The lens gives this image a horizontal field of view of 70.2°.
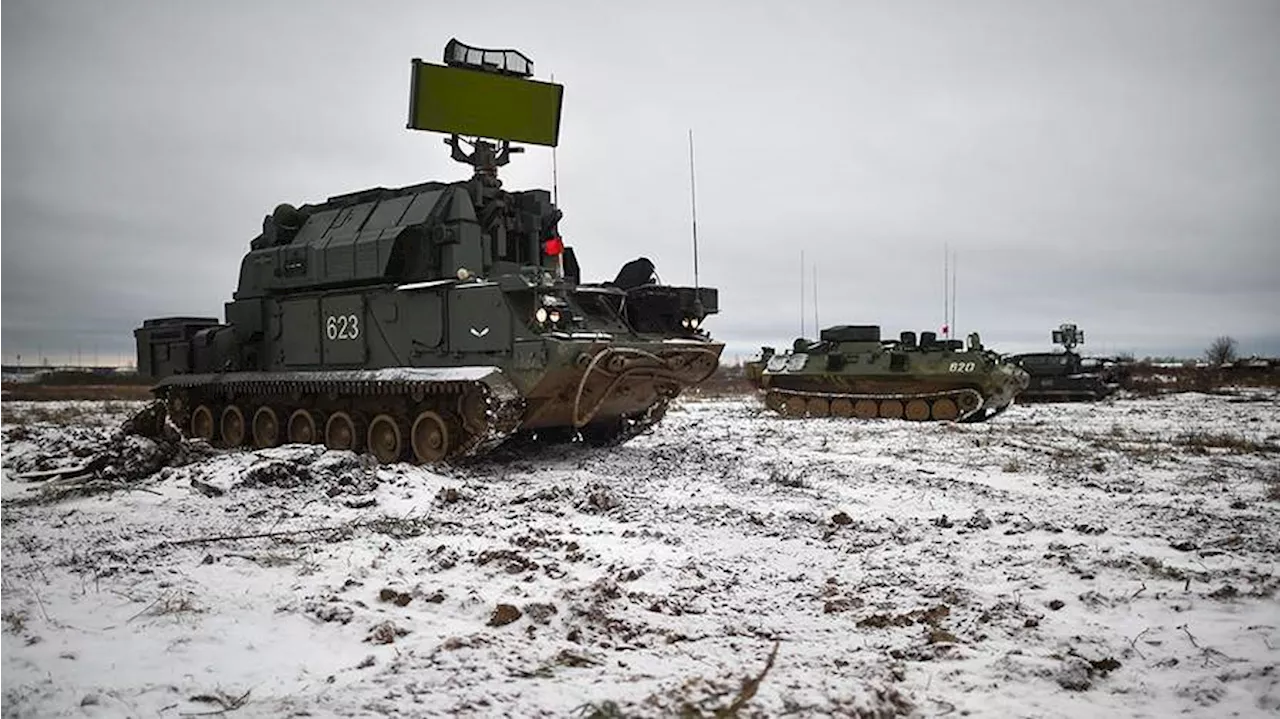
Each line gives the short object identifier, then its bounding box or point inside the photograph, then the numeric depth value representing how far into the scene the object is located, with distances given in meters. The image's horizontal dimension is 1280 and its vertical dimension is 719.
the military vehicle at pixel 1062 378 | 27.69
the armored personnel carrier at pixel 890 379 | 20.19
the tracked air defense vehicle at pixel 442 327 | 10.73
